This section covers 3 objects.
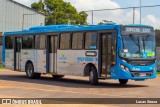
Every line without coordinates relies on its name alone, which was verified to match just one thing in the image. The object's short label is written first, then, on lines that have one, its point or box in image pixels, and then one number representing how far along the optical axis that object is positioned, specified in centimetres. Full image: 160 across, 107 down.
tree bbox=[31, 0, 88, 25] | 8910
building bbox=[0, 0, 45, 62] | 5516
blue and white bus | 2094
